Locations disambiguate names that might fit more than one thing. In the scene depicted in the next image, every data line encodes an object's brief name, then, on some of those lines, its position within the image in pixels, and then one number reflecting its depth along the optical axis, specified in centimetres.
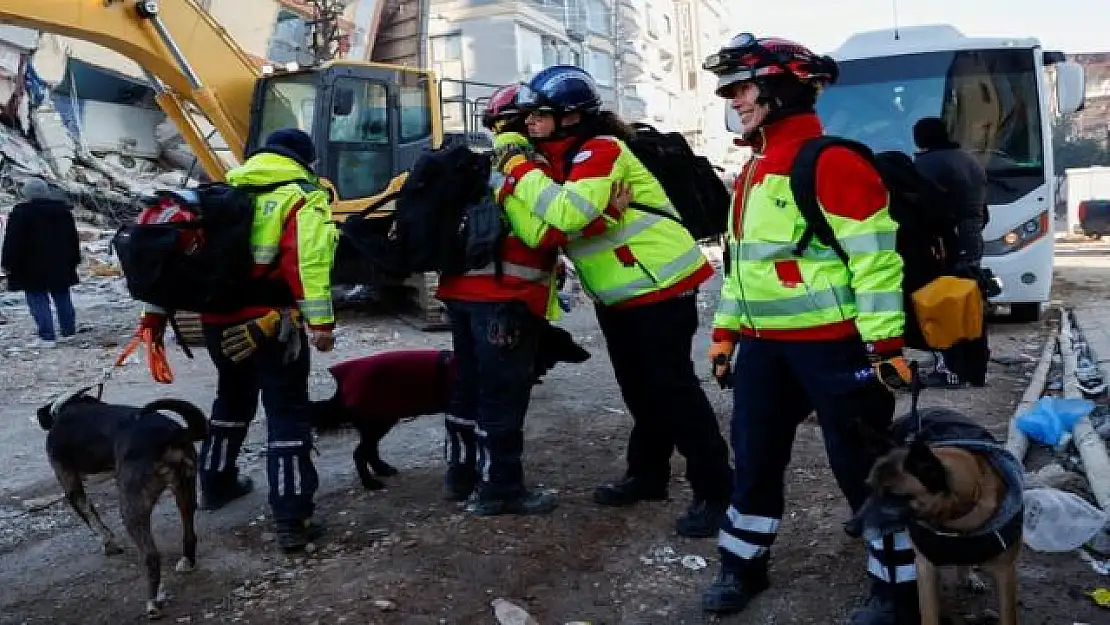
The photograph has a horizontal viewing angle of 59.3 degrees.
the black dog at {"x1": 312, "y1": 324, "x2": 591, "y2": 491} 476
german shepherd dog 269
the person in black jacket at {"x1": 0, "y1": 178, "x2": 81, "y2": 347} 1005
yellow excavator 1002
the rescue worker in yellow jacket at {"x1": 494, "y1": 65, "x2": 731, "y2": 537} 391
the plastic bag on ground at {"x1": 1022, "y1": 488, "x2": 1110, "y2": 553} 360
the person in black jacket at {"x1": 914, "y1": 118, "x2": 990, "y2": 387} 683
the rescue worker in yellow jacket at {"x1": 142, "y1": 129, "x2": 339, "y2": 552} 409
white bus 882
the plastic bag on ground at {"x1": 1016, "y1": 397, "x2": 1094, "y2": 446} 491
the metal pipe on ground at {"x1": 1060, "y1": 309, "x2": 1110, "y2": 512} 403
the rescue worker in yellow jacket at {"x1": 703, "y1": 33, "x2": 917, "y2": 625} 286
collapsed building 1930
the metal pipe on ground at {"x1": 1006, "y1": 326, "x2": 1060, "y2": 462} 489
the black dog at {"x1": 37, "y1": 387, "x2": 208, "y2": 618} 366
